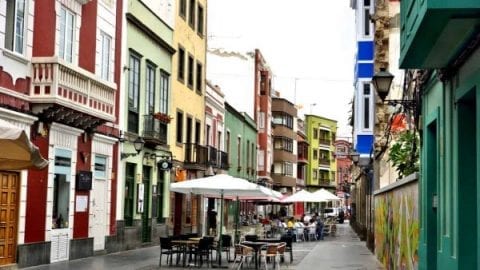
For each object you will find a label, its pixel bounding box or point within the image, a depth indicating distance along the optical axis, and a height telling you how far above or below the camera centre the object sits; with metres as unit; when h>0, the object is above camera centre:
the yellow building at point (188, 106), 36.00 +4.69
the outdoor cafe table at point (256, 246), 21.58 -1.17
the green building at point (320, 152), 118.38 +8.20
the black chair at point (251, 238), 24.16 -1.06
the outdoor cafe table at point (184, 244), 21.86 -1.16
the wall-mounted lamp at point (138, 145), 27.67 +2.01
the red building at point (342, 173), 110.62 +5.86
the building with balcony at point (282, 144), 83.88 +6.65
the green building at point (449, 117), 7.98 +1.19
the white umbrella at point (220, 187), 21.98 +0.45
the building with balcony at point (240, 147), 51.74 +4.13
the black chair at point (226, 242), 23.25 -1.15
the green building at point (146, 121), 27.92 +3.12
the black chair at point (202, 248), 21.78 -1.26
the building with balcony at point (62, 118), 18.97 +2.20
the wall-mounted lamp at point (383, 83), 15.75 +2.48
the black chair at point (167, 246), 21.81 -1.22
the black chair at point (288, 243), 24.06 -1.19
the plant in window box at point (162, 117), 31.00 +3.41
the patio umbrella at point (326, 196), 44.95 +0.53
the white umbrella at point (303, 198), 43.38 +0.38
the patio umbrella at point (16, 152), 8.98 +0.59
